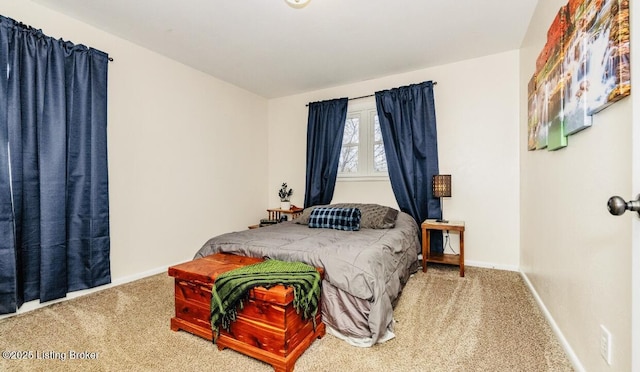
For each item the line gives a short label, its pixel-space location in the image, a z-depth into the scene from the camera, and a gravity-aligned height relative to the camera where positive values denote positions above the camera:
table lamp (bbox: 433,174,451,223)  3.12 -0.02
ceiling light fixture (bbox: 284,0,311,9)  2.10 +1.39
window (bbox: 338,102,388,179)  3.82 +0.53
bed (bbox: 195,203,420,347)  1.71 -0.54
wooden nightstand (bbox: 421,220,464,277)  2.88 -0.68
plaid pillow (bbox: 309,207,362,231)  2.81 -0.36
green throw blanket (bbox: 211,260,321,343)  1.55 -0.58
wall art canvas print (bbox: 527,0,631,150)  1.04 +0.55
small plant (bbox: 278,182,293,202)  4.45 -0.14
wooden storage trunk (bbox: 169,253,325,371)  1.48 -0.78
